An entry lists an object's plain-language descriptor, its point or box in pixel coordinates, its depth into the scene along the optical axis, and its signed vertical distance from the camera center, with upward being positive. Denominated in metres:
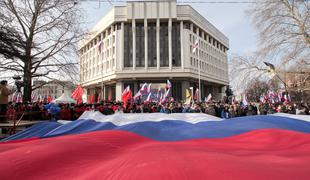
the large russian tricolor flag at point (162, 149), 2.40 -0.77
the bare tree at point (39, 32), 16.03 +5.66
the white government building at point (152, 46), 42.65 +12.16
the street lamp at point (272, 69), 13.43 +2.22
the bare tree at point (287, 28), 12.13 +4.52
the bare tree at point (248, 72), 14.34 +2.10
